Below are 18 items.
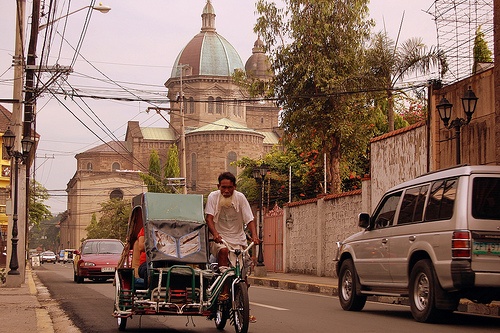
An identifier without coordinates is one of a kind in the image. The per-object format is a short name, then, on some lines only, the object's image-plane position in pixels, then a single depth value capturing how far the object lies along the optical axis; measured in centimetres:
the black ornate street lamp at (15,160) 2227
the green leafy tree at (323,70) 3275
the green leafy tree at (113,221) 9106
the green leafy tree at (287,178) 5303
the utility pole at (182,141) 4373
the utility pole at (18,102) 2390
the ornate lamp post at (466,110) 1796
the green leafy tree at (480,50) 2069
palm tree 3061
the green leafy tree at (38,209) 7443
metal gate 3366
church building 11481
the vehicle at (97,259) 2645
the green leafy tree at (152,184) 8339
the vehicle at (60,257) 10050
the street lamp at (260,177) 3005
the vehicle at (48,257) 8994
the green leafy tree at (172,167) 9757
